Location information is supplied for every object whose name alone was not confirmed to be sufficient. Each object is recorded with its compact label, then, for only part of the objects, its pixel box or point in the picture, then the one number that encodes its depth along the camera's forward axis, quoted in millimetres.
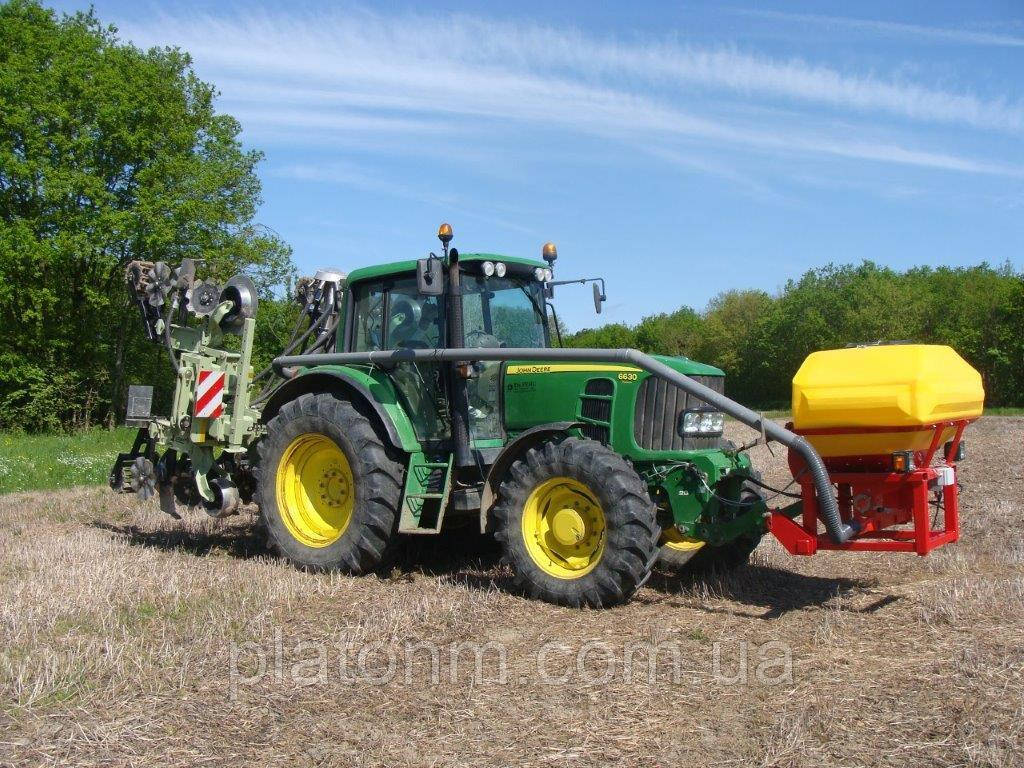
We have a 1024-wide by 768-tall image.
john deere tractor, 5879
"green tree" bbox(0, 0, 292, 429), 24734
